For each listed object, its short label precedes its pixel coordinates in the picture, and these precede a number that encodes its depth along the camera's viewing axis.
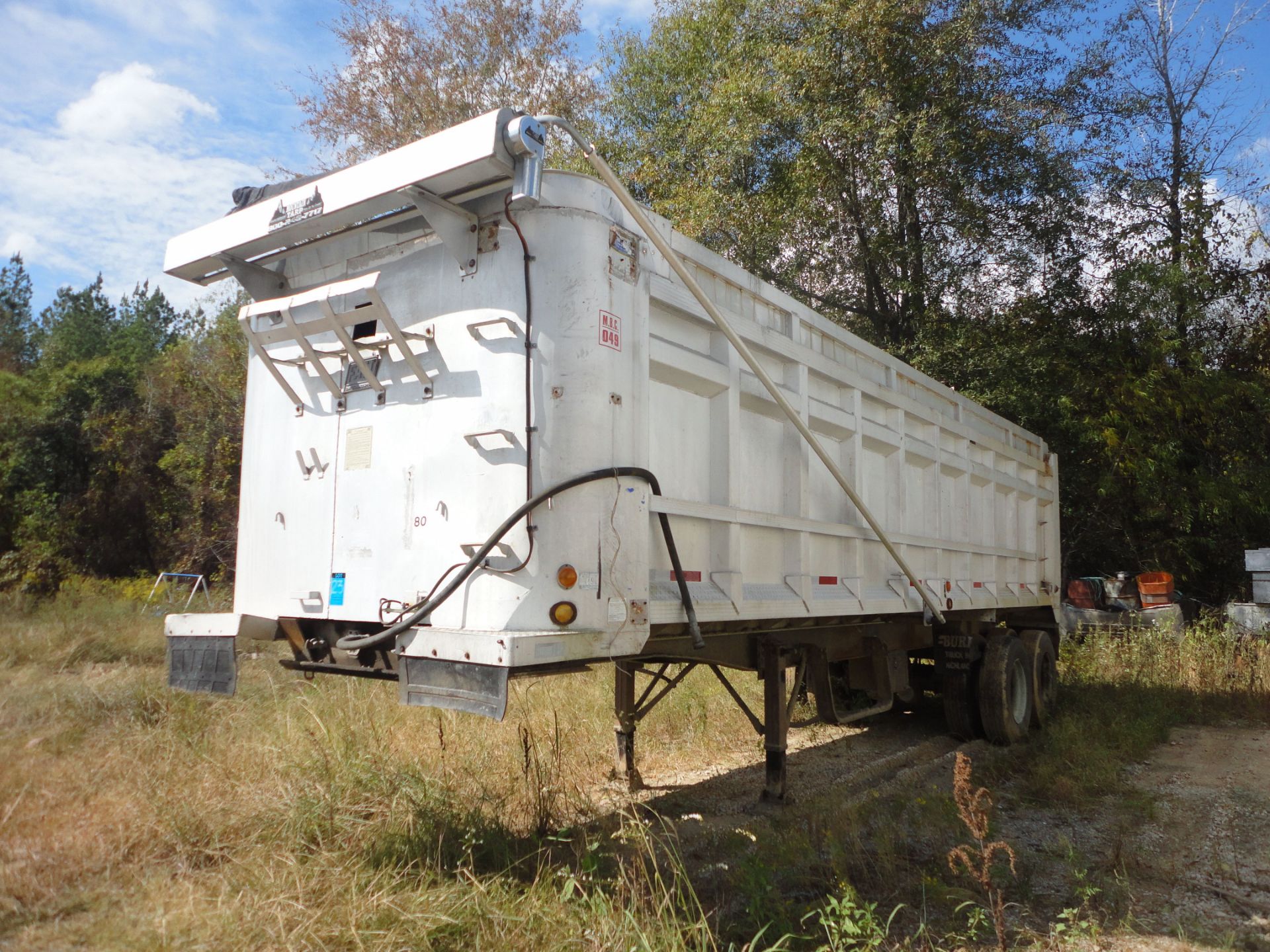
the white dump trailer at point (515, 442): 3.60
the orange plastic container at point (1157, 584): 12.62
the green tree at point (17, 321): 43.41
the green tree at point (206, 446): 20.42
